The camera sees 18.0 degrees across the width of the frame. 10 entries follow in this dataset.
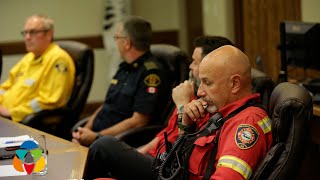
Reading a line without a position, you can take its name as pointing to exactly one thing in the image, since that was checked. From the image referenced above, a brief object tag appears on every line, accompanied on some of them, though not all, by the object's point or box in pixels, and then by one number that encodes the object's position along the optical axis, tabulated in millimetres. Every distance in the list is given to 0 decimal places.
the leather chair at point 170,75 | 5858
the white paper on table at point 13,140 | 4600
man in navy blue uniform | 5907
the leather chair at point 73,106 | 6687
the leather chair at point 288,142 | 3466
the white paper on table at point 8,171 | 3931
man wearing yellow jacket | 6886
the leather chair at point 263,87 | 4217
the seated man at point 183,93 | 4664
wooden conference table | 3880
